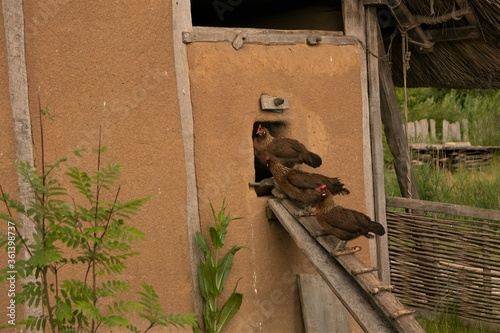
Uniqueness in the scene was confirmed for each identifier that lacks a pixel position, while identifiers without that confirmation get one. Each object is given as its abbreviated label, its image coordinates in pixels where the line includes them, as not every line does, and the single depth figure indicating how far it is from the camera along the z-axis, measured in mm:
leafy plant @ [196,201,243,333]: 12180
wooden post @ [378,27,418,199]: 15844
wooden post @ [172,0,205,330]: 12094
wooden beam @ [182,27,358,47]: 12352
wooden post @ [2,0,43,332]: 10414
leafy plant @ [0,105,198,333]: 7840
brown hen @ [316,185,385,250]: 11297
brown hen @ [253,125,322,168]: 12883
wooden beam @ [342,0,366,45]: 14359
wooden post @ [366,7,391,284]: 14648
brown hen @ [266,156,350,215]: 12328
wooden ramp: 10211
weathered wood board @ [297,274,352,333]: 13219
